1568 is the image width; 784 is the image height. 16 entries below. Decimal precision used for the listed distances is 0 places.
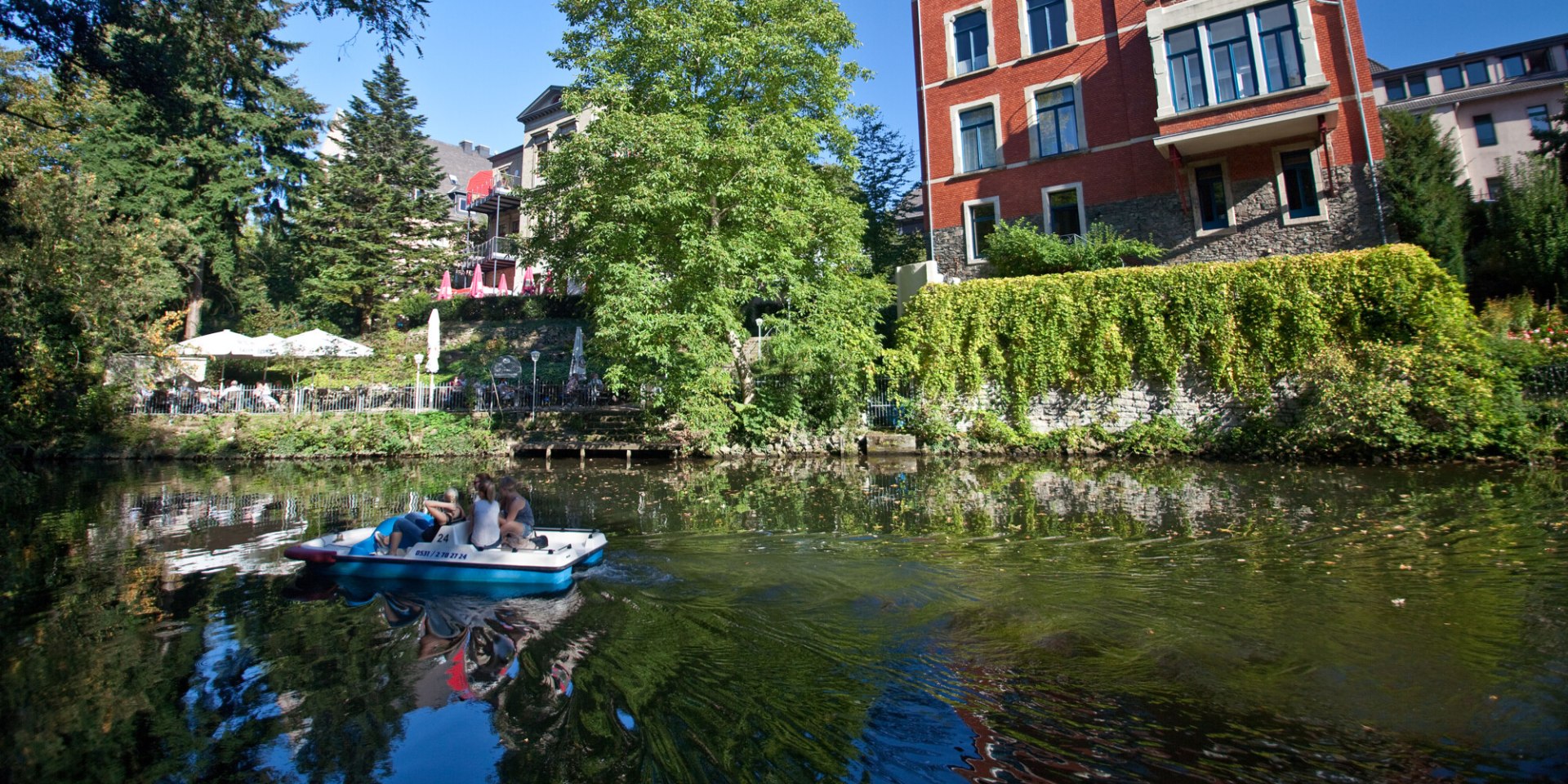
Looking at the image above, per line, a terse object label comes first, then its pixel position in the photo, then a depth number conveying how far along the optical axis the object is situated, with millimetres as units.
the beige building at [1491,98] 34312
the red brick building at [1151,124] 19891
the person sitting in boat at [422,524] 8883
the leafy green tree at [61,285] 20594
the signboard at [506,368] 26438
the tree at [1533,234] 17844
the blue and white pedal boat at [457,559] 8016
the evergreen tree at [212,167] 31750
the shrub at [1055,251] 20891
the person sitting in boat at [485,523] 8453
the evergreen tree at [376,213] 33969
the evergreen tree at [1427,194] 18516
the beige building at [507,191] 40250
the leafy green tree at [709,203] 19969
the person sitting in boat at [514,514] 8523
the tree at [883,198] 30969
